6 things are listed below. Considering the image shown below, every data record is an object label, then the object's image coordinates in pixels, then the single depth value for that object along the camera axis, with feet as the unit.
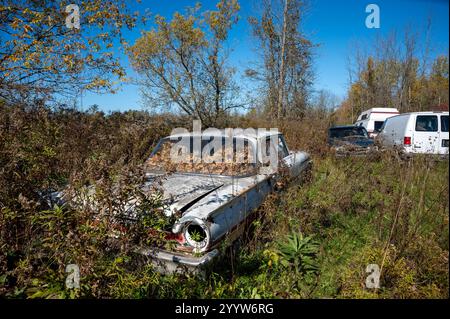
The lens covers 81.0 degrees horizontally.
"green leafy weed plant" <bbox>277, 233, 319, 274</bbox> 8.45
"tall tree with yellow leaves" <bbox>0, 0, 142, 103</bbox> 17.30
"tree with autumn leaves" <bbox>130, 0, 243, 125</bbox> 33.37
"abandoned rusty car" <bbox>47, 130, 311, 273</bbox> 7.68
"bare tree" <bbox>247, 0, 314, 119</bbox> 45.63
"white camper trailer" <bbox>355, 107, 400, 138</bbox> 51.21
